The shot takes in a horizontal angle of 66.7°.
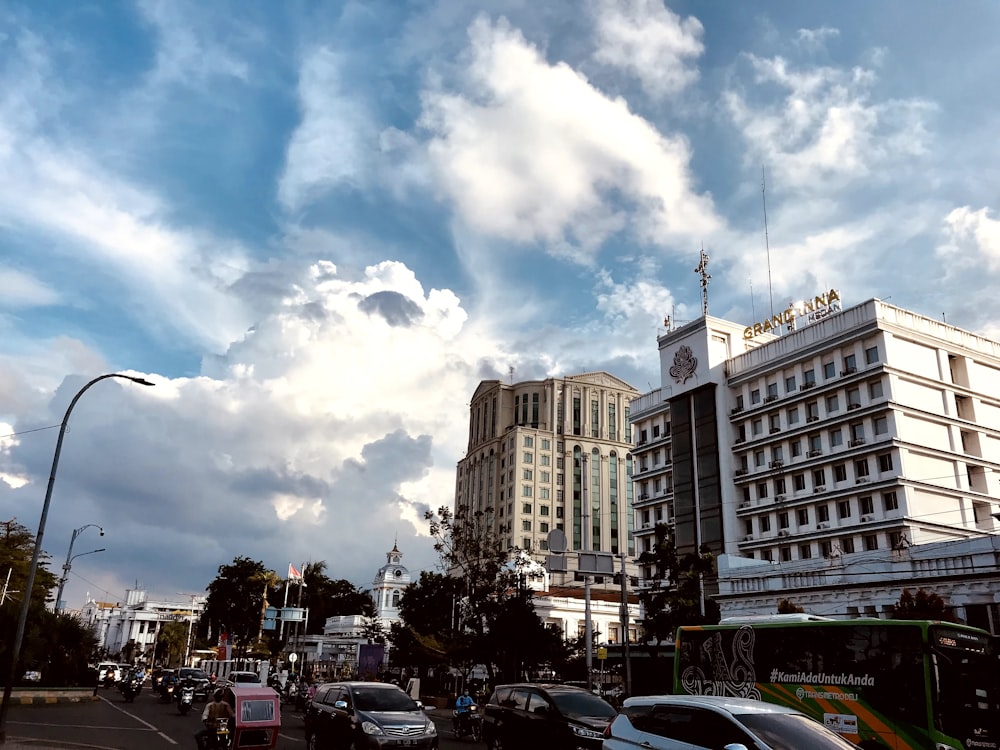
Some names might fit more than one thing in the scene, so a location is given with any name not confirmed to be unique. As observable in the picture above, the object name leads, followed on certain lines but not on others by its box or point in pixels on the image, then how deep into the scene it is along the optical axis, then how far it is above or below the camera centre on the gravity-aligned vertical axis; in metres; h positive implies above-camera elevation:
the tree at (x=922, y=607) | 34.53 +1.43
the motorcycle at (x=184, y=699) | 33.56 -3.42
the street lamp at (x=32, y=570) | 19.41 +1.18
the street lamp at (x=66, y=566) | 47.50 +2.88
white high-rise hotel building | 47.41 +13.39
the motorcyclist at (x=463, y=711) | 28.28 -3.02
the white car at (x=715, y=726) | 9.42 -1.17
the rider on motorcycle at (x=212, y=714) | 15.27 -1.84
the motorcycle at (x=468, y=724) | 28.23 -3.46
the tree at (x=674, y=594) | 38.16 +1.89
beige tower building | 121.38 +26.36
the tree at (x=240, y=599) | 82.69 +2.16
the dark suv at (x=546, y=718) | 15.66 -1.85
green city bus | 14.30 -0.79
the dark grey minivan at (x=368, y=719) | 15.54 -1.95
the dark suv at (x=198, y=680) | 45.75 -3.56
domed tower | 121.38 +6.43
